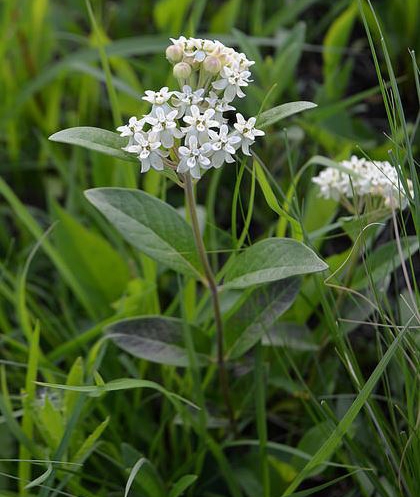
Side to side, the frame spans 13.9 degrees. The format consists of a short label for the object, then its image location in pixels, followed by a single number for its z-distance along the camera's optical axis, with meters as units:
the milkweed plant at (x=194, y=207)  0.65
